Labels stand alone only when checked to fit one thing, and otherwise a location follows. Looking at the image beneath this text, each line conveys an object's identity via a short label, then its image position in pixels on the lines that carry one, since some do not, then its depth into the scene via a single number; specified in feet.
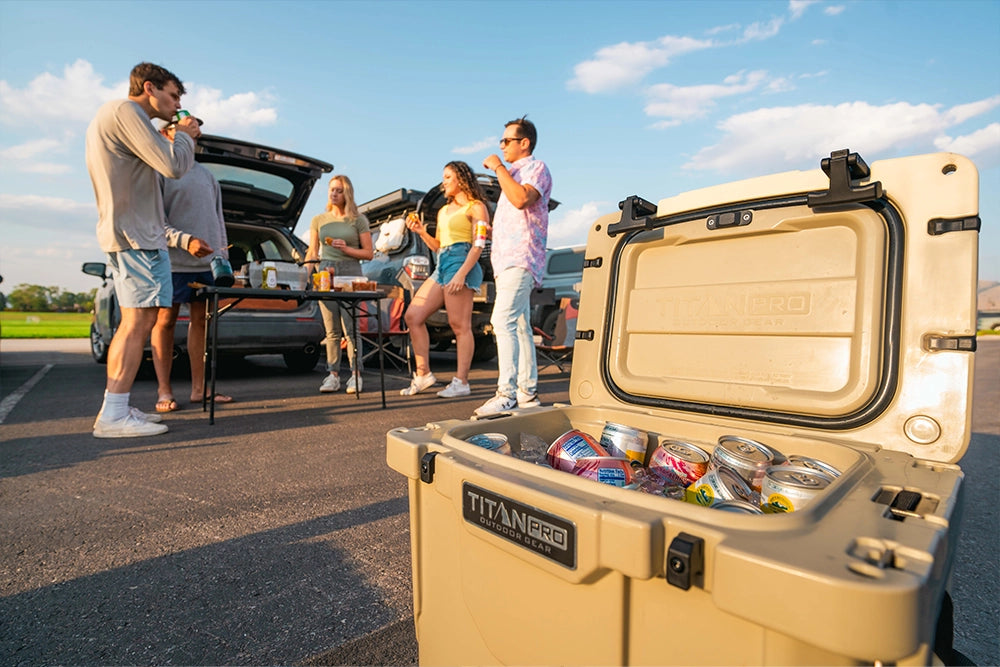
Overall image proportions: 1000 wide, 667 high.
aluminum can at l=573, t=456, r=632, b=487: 3.43
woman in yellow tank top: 13.23
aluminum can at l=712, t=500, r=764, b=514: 2.65
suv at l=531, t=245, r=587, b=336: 22.47
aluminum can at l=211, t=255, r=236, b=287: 12.99
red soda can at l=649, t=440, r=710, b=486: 3.82
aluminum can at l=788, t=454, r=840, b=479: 3.34
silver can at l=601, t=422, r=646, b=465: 4.17
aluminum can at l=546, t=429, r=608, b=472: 3.74
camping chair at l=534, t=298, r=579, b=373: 18.76
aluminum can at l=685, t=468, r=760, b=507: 3.31
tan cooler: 1.89
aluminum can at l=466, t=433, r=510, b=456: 3.67
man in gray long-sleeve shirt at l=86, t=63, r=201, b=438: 9.09
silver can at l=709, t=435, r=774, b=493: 3.51
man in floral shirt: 10.28
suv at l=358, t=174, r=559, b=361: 17.67
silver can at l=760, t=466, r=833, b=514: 2.95
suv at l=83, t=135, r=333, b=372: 14.42
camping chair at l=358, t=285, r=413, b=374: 17.95
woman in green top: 14.83
